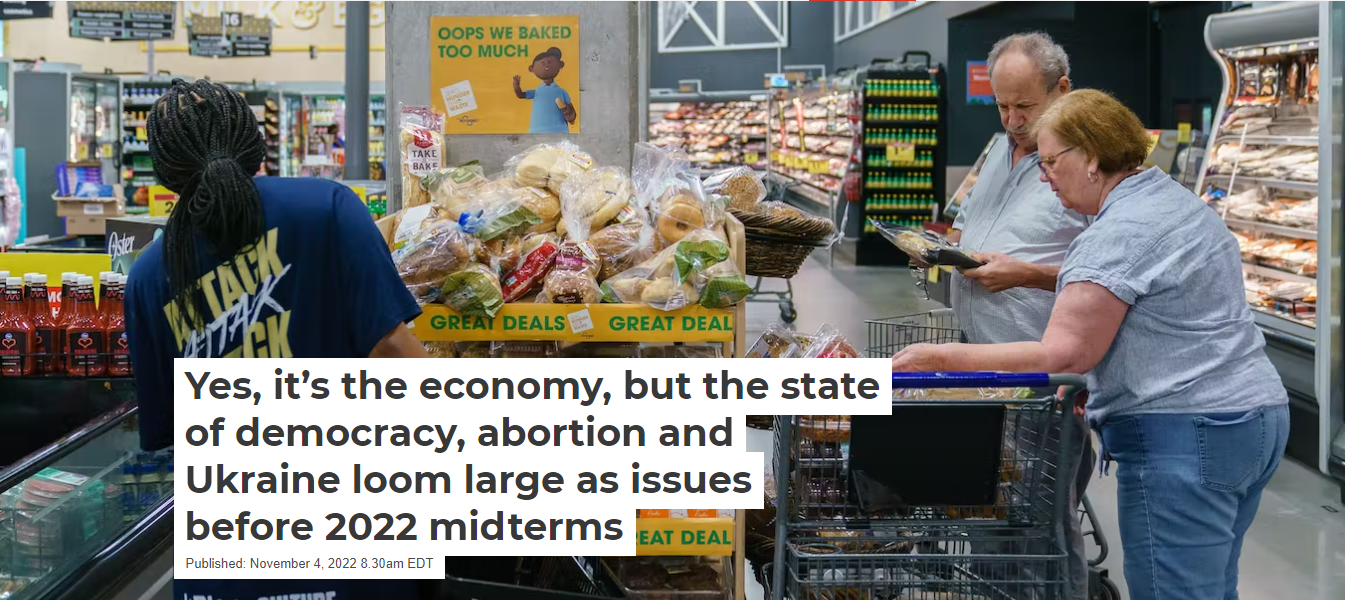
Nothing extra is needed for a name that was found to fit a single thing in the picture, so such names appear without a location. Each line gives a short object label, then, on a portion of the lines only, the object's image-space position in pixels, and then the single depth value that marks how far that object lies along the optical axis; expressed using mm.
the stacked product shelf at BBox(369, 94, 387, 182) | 16078
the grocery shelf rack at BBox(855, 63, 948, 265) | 12852
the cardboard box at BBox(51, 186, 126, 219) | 10438
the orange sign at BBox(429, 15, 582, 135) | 2959
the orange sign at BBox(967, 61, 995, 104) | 12455
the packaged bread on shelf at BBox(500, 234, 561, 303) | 2211
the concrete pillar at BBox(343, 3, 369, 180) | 7094
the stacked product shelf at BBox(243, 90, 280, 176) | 14781
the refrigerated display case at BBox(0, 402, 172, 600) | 2359
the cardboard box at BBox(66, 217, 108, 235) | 10448
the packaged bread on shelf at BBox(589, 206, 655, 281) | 2316
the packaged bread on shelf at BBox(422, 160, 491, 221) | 2412
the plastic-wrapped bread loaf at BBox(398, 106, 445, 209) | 2711
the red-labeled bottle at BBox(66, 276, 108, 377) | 3010
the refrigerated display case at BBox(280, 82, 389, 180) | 16281
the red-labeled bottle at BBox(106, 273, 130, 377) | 3041
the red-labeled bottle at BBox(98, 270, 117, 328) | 3065
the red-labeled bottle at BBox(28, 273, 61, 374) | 3018
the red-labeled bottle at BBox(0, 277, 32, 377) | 2984
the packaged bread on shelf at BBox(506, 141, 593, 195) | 2506
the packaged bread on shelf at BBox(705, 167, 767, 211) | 2676
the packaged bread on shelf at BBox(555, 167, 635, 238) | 2395
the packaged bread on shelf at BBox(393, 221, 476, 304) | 2172
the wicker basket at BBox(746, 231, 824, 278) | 2643
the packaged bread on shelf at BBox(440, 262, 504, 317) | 2113
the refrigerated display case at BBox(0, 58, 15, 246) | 10086
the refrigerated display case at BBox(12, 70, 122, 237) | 12344
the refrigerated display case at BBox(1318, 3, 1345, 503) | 4488
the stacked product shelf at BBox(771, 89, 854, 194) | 14930
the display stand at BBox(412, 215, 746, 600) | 2137
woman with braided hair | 1781
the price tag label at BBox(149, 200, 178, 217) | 9758
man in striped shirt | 2795
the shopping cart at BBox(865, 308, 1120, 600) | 3145
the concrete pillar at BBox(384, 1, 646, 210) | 2994
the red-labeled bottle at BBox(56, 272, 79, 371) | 3029
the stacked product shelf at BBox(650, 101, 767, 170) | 20281
